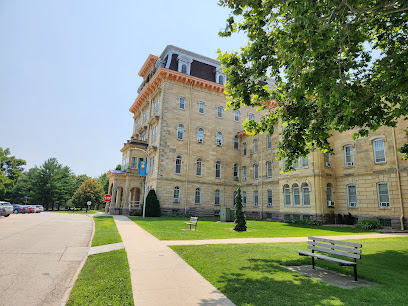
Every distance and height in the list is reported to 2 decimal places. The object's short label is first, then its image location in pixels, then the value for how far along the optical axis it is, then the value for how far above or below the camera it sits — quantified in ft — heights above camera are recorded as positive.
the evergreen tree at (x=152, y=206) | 99.76 -1.69
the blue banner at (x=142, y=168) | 98.39 +12.39
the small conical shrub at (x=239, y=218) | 59.57 -3.25
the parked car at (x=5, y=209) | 93.63 -4.08
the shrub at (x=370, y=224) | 69.12 -4.58
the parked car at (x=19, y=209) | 141.89 -5.93
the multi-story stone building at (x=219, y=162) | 79.05 +15.99
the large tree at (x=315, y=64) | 25.04 +15.78
